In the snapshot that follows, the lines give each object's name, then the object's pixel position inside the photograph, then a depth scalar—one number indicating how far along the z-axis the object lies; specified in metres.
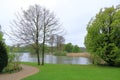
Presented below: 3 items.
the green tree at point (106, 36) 11.46
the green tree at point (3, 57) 7.95
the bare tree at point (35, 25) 12.21
